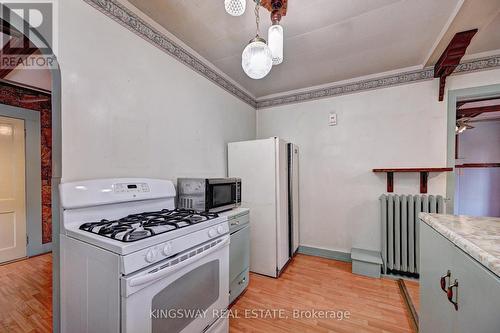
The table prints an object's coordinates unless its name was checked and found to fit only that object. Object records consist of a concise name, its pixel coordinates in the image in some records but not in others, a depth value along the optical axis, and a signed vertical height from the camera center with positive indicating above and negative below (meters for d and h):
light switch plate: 2.75 +0.61
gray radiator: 2.18 -0.70
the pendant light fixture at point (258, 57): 0.99 +0.52
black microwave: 1.71 -0.25
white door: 2.62 -0.33
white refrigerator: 2.27 -0.35
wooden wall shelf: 2.19 -0.11
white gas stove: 0.85 -0.47
